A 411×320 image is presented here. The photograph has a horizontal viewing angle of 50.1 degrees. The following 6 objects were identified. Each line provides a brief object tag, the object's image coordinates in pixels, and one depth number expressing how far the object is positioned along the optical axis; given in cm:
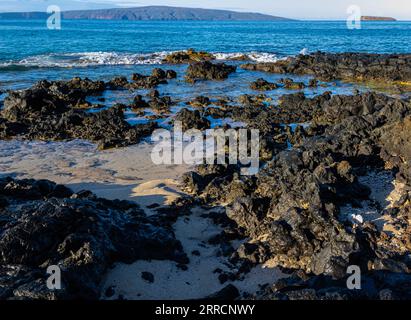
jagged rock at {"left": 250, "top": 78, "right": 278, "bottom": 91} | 2590
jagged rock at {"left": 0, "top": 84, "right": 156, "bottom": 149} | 1595
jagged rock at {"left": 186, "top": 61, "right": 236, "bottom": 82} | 3044
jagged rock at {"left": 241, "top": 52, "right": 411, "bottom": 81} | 3075
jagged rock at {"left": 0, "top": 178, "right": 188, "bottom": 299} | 605
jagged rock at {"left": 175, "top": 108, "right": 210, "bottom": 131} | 1705
